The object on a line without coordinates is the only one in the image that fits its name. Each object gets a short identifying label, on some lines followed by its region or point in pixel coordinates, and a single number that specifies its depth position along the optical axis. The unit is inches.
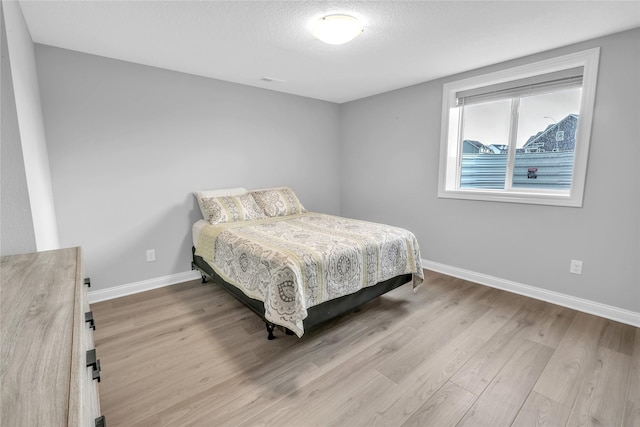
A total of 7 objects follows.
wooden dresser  19.1
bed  76.5
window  97.5
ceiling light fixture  75.6
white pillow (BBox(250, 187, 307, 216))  136.3
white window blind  99.3
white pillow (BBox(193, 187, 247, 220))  125.4
